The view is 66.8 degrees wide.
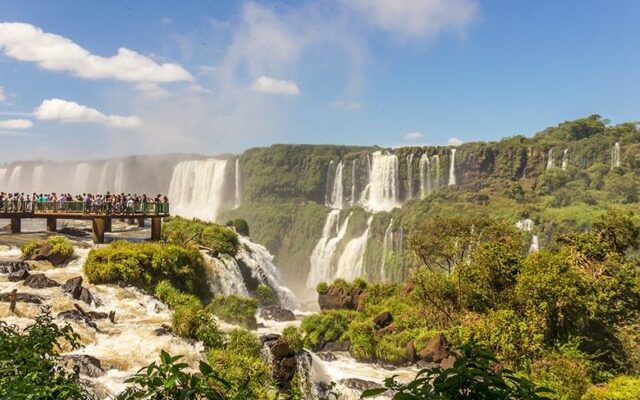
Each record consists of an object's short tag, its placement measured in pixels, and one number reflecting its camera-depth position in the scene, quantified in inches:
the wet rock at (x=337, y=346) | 1031.0
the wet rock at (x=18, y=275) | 781.3
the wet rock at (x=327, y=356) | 955.6
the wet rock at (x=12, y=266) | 821.2
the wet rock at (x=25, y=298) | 674.2
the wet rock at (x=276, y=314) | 1127.6
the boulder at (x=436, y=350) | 904.3
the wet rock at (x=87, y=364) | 502.0
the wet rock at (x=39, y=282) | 762.2
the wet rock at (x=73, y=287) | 758.7
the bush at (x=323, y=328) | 1042.7
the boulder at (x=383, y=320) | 1094.4
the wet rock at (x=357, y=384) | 761.0
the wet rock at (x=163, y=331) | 646.3
